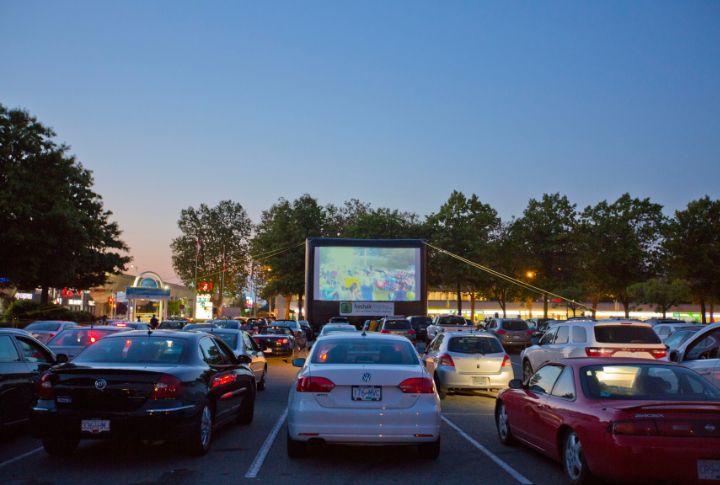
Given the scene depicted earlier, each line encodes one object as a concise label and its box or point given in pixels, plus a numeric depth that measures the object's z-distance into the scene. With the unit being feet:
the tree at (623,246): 211.20
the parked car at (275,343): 87.51
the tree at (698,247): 151.02
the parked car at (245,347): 51.72
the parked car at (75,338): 52.75
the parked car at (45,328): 76.37
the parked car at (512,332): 113.91
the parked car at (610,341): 50.03
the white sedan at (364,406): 26.03
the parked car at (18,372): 30.53
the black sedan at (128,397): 26.14
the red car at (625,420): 21.04
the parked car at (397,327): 109.60
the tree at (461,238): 239.09
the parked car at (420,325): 141.59
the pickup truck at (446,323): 125.49
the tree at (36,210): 127.34
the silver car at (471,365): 49.98
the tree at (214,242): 307.78
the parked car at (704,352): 33.65
